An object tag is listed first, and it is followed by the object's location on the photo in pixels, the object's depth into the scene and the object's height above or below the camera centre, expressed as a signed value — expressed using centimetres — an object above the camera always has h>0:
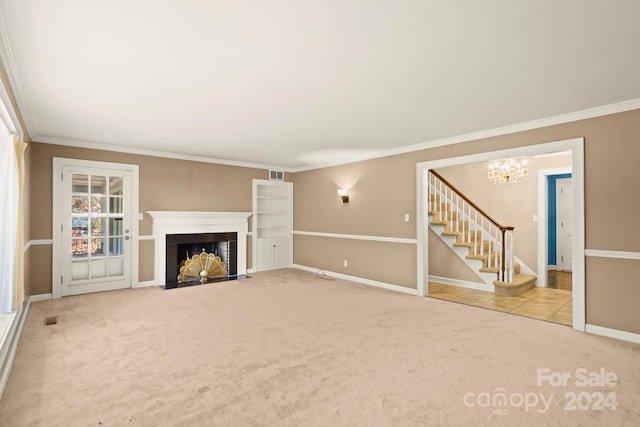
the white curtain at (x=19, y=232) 353 -20
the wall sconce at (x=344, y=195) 652 +39
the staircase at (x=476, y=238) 558 -44
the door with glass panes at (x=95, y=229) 514 -25
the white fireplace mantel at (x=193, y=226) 593 -23
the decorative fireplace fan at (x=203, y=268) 621 -106
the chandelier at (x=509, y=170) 602 +82
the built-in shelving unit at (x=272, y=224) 732 -23
